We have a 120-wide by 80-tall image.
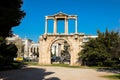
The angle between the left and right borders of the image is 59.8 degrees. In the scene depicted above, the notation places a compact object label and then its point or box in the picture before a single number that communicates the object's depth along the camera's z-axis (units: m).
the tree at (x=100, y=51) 15.96
